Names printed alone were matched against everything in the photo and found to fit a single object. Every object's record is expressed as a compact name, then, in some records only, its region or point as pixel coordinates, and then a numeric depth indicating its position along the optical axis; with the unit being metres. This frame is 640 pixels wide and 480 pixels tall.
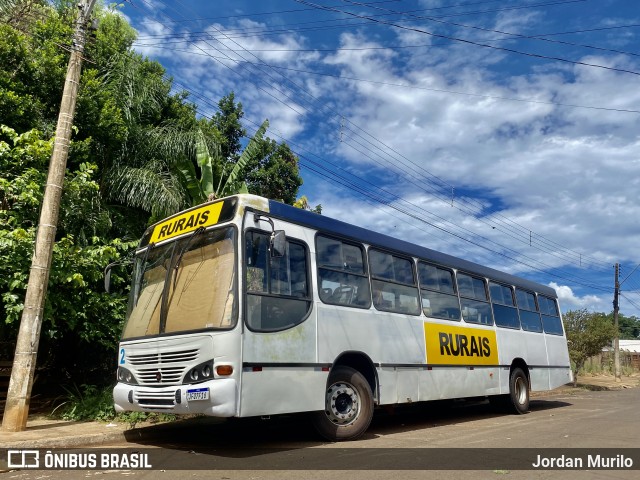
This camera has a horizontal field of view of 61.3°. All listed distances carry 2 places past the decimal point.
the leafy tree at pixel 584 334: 25.05
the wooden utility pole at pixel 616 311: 32.50
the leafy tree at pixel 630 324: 100.75
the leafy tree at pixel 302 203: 20.06
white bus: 6.40
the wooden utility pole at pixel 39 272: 8.10
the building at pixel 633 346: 55.47
